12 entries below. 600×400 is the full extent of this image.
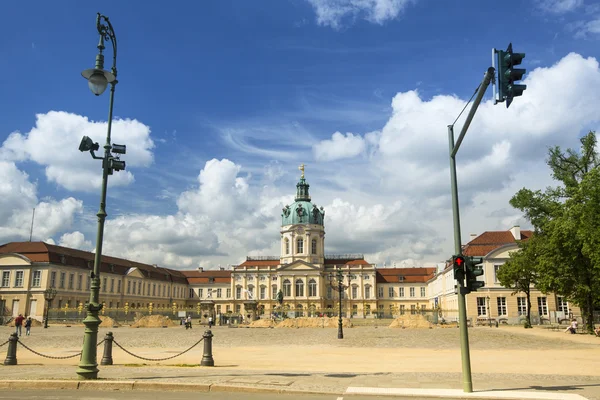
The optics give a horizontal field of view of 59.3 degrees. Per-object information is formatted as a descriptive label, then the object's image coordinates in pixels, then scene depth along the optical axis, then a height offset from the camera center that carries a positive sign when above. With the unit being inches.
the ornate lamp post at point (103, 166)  519.4 +150.3
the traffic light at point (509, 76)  390.3 +169.2
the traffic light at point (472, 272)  504.7 +33.4
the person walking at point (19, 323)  1483.8 -46.4
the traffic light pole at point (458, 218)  463.2 +87.8
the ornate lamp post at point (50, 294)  2121.6 +48.8
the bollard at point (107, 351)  724.0 -61.3
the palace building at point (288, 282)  2709.2 +183.2
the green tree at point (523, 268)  1833.2 +140.6
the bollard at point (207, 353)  714.2 -62.2
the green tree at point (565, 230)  1442.3 +214.5
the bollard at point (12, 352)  719.7 -62.0
